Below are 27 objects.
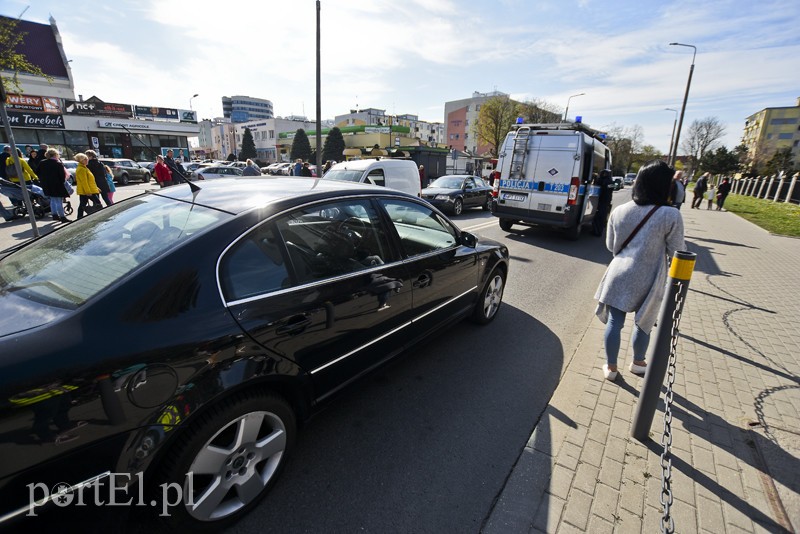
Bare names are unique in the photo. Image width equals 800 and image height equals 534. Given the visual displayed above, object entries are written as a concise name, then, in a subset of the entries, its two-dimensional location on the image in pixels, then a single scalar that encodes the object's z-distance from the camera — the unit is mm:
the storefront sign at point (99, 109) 37562
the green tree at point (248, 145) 65312
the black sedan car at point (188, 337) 1339
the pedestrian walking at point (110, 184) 10523
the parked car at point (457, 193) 12859
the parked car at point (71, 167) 18875
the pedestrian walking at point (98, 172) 9500
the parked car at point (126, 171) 23891
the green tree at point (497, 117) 49156
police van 8508
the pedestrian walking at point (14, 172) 9836
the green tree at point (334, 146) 52781
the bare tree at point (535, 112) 49569
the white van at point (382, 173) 9305
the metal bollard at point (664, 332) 2314
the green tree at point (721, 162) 50438
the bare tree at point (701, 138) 60312
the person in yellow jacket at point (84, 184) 8836
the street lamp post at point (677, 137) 18353
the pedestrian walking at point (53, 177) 8805
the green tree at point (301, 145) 57500
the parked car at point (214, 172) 17195
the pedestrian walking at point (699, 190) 18172
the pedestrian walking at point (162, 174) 11945
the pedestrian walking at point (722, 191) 18345
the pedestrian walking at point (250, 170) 13164
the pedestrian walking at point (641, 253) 2875
